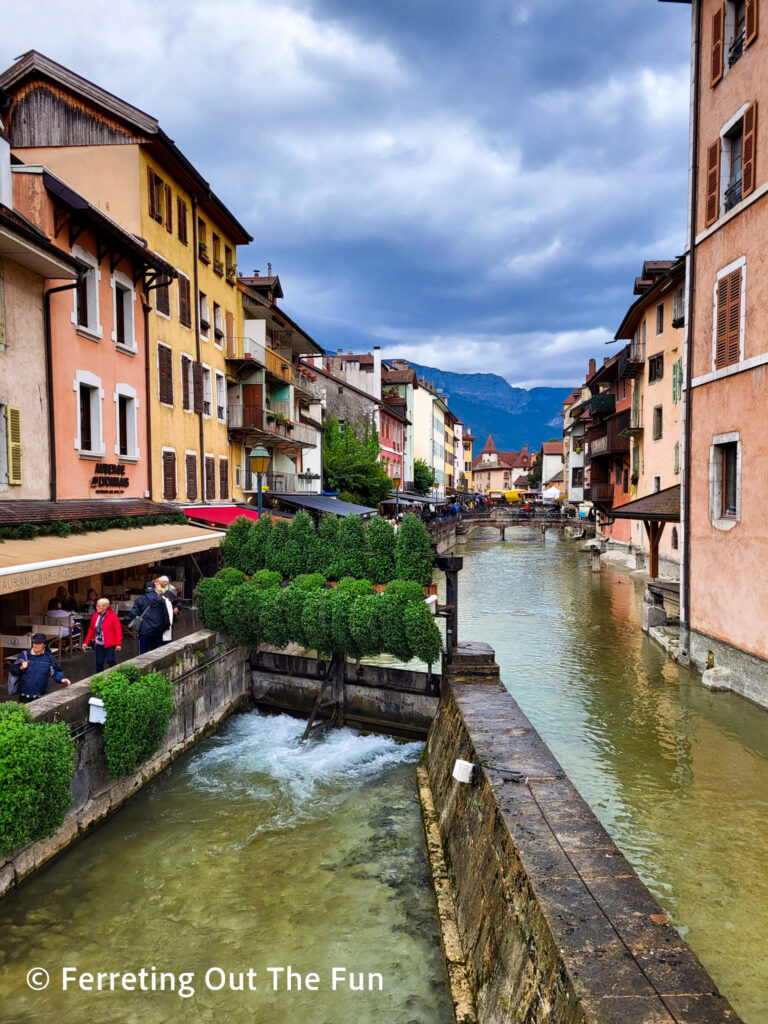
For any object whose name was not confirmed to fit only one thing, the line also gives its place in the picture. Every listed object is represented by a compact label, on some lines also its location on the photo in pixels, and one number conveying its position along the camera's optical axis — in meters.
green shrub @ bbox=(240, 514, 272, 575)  15.22
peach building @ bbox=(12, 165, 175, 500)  14.98
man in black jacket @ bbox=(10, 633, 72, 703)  9.39
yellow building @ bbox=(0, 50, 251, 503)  19.16
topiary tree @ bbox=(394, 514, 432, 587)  13.17
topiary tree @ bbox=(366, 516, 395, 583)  13.68
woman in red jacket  11.45
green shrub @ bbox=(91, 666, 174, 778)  9.51
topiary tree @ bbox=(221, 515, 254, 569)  15.47
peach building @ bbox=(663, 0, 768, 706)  13.35
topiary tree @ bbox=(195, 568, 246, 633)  13.84
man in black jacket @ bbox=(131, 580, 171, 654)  12.45
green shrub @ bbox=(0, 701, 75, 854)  6.89
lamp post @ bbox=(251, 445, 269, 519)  16.81
